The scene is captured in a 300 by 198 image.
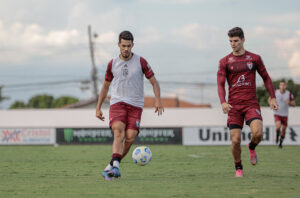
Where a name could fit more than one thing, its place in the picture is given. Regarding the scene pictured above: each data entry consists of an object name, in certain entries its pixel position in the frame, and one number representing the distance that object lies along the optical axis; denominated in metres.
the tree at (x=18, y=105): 126.55
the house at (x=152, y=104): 65.44
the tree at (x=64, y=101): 118.10
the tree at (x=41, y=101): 125.56
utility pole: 57.59
